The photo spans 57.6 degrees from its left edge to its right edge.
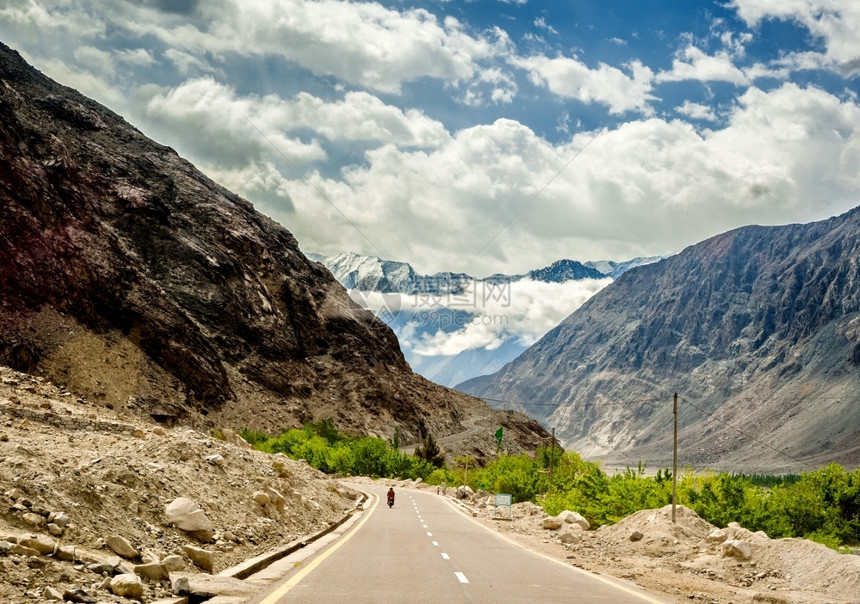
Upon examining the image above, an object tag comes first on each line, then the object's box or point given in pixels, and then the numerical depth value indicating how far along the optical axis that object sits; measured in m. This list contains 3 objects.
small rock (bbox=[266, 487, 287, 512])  19.88
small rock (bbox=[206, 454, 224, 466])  18.90
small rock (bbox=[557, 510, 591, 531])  29.42
